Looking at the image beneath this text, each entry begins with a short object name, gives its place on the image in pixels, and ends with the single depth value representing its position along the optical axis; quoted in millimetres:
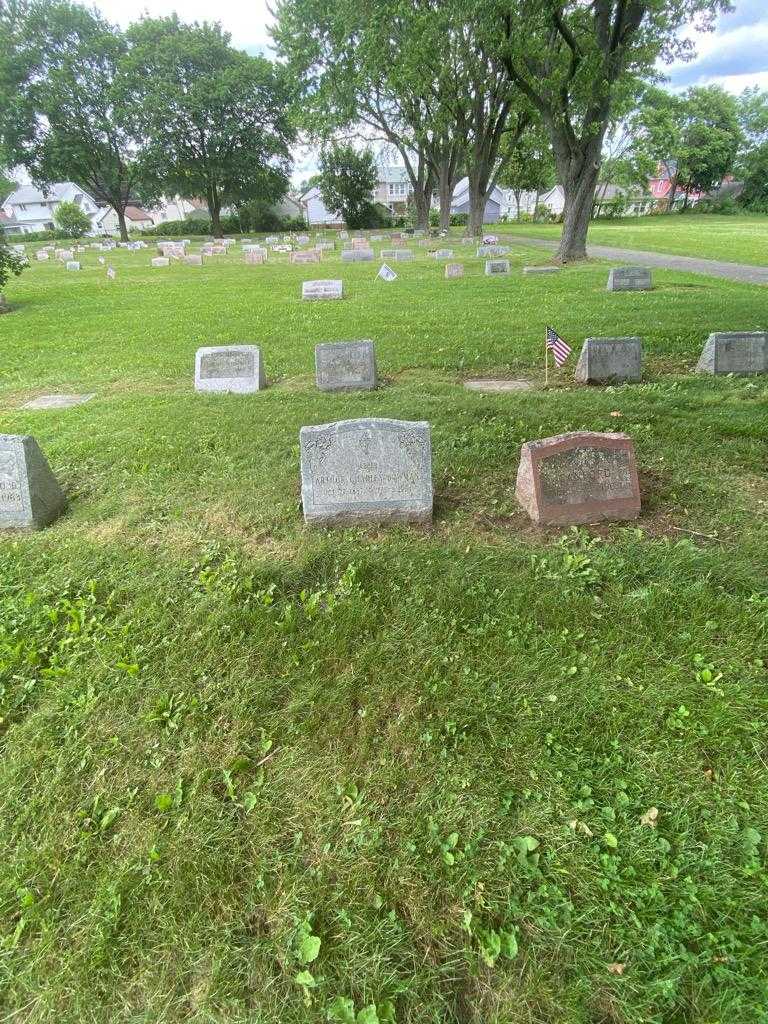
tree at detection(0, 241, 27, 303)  13424
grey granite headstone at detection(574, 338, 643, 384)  6562
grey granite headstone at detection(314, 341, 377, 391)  6715
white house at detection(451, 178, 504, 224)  69169
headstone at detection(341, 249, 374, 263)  23672
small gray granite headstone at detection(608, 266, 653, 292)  12586
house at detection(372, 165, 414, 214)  76438
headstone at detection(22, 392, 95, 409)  6797
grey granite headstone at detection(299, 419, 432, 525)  3861
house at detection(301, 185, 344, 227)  65438
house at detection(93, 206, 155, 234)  70125
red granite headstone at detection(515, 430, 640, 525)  3840
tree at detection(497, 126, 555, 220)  29141
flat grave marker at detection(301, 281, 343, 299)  13398
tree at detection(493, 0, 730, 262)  13742
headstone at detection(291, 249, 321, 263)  24000
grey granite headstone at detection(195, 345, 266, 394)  6895
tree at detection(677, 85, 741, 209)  58125
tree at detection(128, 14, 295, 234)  40781
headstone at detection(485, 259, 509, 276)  16750
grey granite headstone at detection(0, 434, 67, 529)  3916
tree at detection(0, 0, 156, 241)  39406
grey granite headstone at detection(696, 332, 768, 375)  6742
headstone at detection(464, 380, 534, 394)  6500
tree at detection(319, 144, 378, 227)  49781
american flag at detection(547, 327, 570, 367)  5688
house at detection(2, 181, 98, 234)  71438
